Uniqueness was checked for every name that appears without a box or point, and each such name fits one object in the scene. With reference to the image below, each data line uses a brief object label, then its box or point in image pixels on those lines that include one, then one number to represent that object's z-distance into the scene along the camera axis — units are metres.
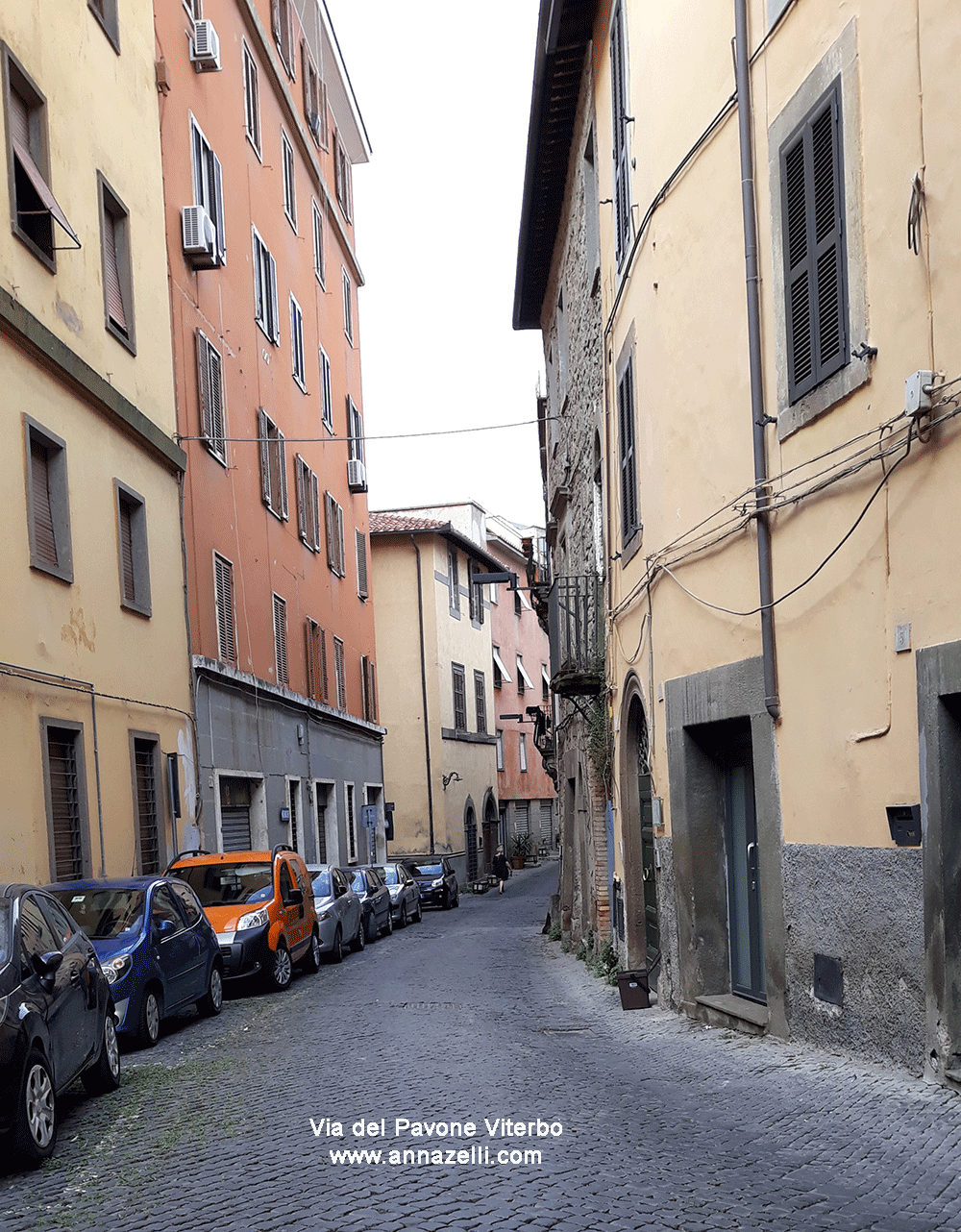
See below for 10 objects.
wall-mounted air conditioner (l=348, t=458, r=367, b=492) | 34.88
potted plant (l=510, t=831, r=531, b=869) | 58.16
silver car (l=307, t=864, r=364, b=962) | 19.88
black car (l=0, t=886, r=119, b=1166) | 6.94
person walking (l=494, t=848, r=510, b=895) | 46.47
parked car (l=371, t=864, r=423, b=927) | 28.98
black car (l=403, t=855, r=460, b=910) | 37.41
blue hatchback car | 11.09
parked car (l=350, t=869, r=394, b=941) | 24.42
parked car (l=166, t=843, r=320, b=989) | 15.47
